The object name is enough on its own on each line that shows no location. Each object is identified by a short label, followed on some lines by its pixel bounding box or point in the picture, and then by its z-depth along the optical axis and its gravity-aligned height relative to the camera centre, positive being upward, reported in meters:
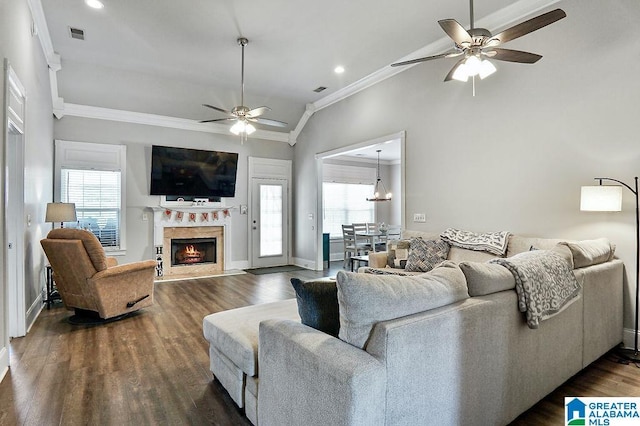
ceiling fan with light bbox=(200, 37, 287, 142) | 4.73 +1.32
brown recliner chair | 3.77 -0.73
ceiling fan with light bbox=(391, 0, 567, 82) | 2.52 +1.34
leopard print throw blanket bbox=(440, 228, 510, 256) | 3.87 -0.33
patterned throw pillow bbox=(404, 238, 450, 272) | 4.31 -0.54
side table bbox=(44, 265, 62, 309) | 4.55 -1.09
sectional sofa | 1.38 -0.68
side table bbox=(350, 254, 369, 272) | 5.62 -0.76
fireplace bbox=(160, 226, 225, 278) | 6.69 -0.80
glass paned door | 7.66 -0.25
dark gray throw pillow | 1.71 -0.46
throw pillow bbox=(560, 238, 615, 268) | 2.65 -0.32
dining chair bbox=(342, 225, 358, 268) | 7.45 -0.63
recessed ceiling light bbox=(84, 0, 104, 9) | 3.76 +2.27
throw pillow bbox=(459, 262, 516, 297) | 1.86 -0.36
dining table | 7.31 -0.56
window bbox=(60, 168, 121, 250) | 5.87 +0.22
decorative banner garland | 6.66 -0.07
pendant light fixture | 8.54 +0.53
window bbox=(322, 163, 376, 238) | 9.52 +0.46
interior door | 3.43 -0.16
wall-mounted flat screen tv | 6.53 +0.77
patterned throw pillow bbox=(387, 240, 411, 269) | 4.66 -0.57
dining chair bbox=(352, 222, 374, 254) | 7.45 -0.67
